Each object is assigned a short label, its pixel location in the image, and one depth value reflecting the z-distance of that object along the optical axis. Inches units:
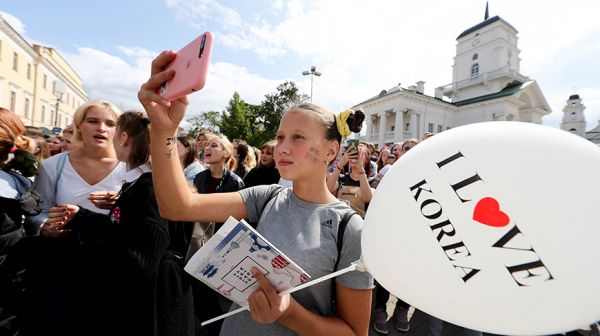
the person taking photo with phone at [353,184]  116.2
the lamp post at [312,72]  616.4
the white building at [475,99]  1442.1
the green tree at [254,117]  1169.4
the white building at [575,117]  2236.7
